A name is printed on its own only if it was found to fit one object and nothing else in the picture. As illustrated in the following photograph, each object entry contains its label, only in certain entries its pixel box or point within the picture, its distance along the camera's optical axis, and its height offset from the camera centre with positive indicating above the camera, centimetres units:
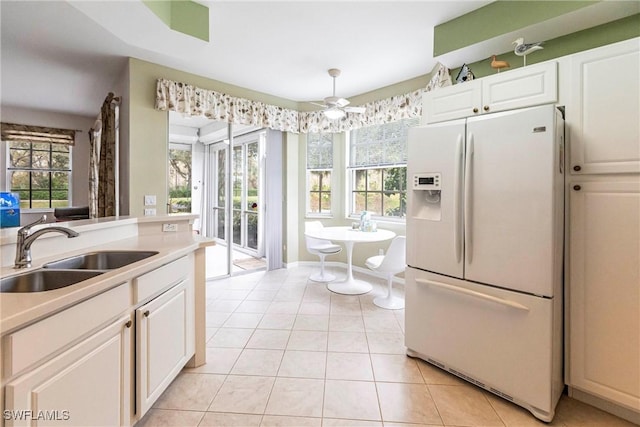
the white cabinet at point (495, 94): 185 +81
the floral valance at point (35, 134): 504 +135
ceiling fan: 336 +121
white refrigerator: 164 -25
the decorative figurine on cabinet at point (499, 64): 215 +106
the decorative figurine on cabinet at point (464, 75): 241 +111
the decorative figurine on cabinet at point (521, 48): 204 +114
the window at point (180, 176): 661 +76
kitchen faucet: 138 -16
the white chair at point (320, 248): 414 -55
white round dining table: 341 -33
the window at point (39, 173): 534 +68
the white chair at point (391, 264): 315 -60
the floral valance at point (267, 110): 343 +134
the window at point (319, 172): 485 +63
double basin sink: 131 -31
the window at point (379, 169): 409 +61
